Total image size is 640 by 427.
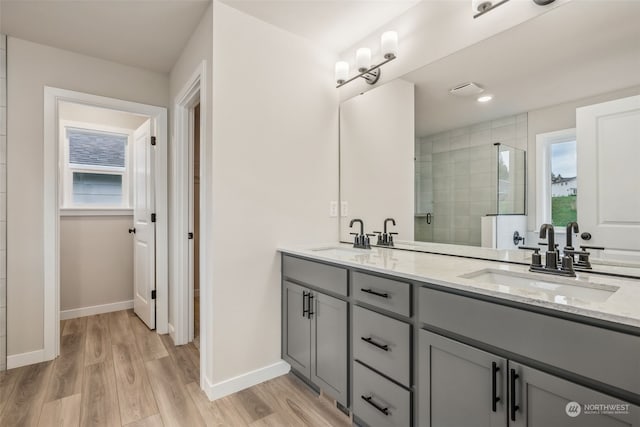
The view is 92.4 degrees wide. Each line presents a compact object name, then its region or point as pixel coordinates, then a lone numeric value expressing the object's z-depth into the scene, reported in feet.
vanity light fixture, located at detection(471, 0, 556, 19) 4.82
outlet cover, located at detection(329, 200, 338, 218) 8.02
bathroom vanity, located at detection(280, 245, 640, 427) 2.70
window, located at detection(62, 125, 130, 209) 11.03
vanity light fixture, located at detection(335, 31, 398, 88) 6.25
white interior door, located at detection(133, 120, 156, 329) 9.47
